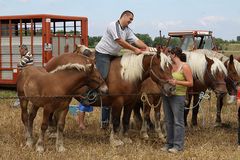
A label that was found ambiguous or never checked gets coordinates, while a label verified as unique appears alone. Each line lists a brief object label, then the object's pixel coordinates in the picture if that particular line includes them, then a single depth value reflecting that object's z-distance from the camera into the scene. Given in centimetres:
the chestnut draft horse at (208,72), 752
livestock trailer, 1367
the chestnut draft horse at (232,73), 815
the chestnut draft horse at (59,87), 643
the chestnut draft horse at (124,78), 677
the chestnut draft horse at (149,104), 759
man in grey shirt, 695
